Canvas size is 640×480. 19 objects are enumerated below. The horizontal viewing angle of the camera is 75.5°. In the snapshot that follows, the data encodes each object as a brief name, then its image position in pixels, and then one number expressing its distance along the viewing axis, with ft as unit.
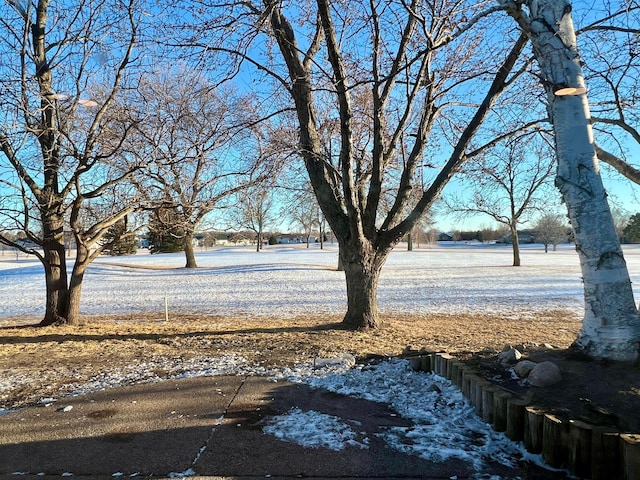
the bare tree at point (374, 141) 24.95
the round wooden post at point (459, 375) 15.17
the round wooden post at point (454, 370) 15.61
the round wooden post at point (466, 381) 14.44
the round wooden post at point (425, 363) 18.04
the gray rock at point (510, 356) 15.72
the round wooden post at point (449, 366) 16.21
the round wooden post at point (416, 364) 18.26
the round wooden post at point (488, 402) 12.75
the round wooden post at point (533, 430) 10.91
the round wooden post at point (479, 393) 13.29
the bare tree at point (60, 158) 27.94
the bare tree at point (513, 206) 83.97
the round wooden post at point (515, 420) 11.59
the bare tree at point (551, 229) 187.21
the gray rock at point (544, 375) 13.26
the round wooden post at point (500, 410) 12.14
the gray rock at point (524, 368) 14.07
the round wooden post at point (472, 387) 13.85
